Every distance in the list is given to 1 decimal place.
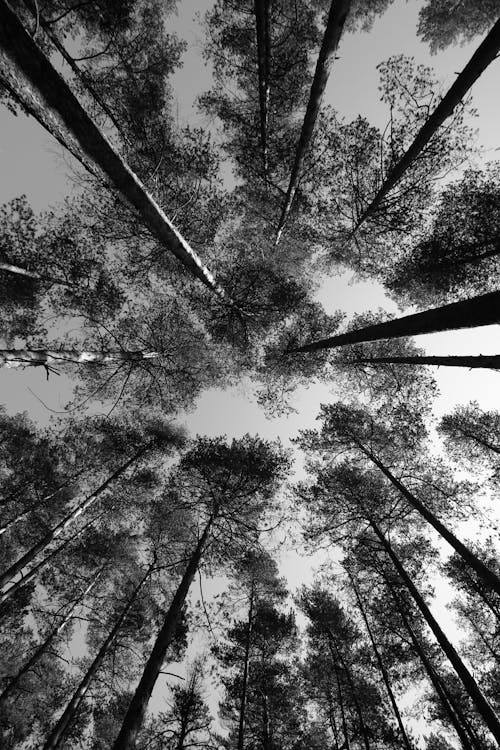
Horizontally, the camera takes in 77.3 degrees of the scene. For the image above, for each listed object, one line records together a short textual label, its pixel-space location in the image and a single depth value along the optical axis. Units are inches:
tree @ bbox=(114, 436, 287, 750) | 361.1
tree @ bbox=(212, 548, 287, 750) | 381.5
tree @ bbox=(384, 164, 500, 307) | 309.9
